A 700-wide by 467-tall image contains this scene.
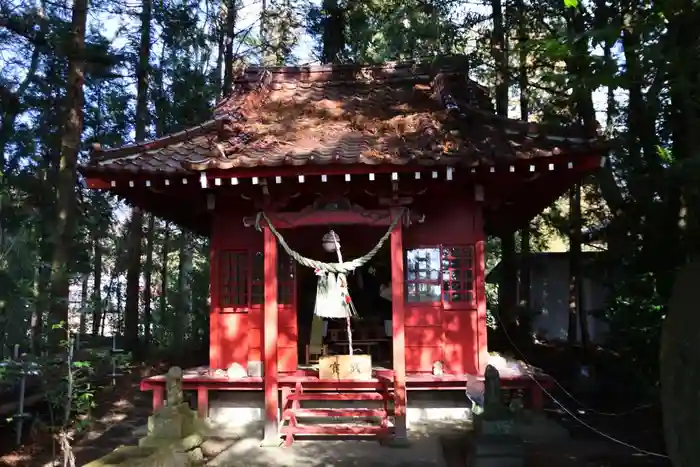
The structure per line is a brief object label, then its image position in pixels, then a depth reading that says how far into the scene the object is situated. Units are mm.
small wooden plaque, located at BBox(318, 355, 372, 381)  7727
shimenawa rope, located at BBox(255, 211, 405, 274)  7363
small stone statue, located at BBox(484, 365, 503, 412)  6113
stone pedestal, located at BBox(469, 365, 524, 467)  5863
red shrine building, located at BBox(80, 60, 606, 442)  6984
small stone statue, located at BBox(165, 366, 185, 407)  6413
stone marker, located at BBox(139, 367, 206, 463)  6023
